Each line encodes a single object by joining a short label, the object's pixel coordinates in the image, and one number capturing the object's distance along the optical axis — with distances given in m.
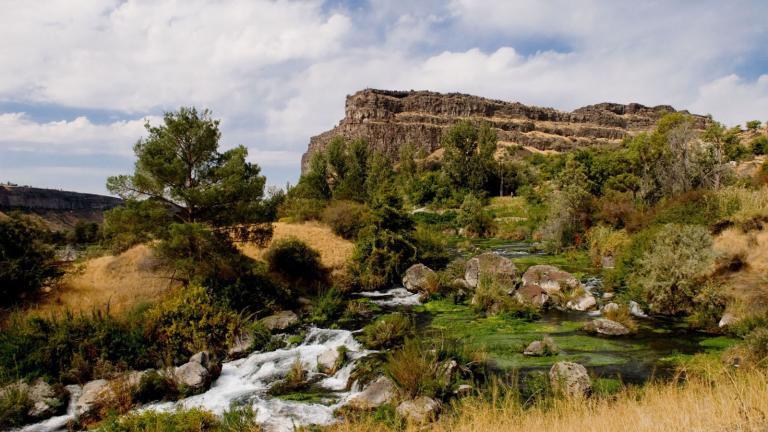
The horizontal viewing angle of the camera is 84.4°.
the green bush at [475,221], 43.84
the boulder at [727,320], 13.05
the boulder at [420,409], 8.01
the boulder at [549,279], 18.34
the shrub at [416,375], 8.98
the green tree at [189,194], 15.50
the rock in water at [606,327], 13.55
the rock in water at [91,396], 9.71
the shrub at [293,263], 21.17
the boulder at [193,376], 10.74
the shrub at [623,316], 13.85
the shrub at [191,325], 13.06
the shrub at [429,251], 24.02
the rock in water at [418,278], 20.58
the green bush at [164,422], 7.91
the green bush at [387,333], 13.20
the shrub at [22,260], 14.18
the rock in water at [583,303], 16.62
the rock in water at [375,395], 9.16
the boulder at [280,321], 15.34
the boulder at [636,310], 15.42
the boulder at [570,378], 8.70
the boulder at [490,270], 19.27
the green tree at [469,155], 60.53
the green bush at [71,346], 11.01
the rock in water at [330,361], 11.71
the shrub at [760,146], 52.03
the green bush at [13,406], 9.10
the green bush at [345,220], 29.67
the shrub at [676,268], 14.86
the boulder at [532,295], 17.12
